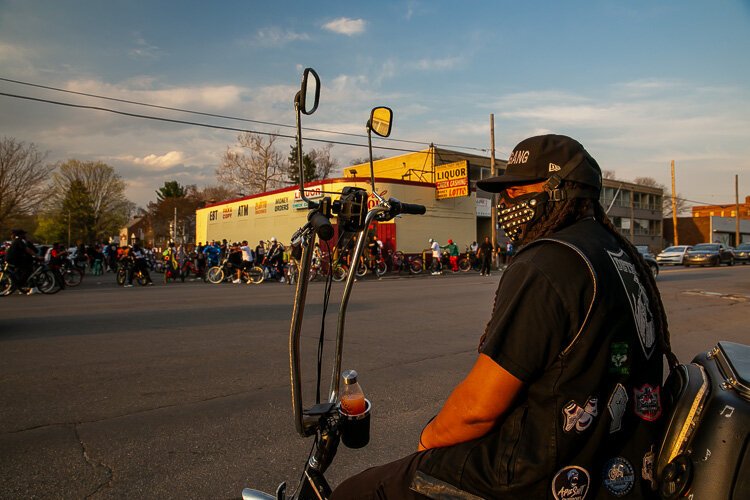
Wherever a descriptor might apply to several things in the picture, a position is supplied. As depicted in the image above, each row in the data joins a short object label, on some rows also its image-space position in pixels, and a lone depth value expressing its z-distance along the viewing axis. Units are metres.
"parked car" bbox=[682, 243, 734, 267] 31.11
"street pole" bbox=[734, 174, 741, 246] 60.98
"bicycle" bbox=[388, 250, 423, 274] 26.12
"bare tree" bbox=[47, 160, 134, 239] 63.47
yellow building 30.64
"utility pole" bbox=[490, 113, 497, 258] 29.67
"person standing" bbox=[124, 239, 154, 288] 18.31
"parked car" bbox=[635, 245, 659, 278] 17.94
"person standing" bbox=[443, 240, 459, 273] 28.64
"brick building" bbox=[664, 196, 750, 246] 71.69
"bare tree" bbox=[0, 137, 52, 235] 37.19
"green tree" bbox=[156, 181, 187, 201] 85.31
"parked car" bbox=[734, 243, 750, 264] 38.96
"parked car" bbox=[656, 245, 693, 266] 34.81
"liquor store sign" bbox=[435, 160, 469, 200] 30.68
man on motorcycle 1.37
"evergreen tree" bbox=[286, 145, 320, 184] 58.18
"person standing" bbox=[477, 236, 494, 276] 23.89
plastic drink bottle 1.87
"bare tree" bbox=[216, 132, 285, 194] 54.19
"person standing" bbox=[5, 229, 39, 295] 13.98
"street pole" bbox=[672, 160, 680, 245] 49.92
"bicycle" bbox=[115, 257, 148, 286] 18.33
